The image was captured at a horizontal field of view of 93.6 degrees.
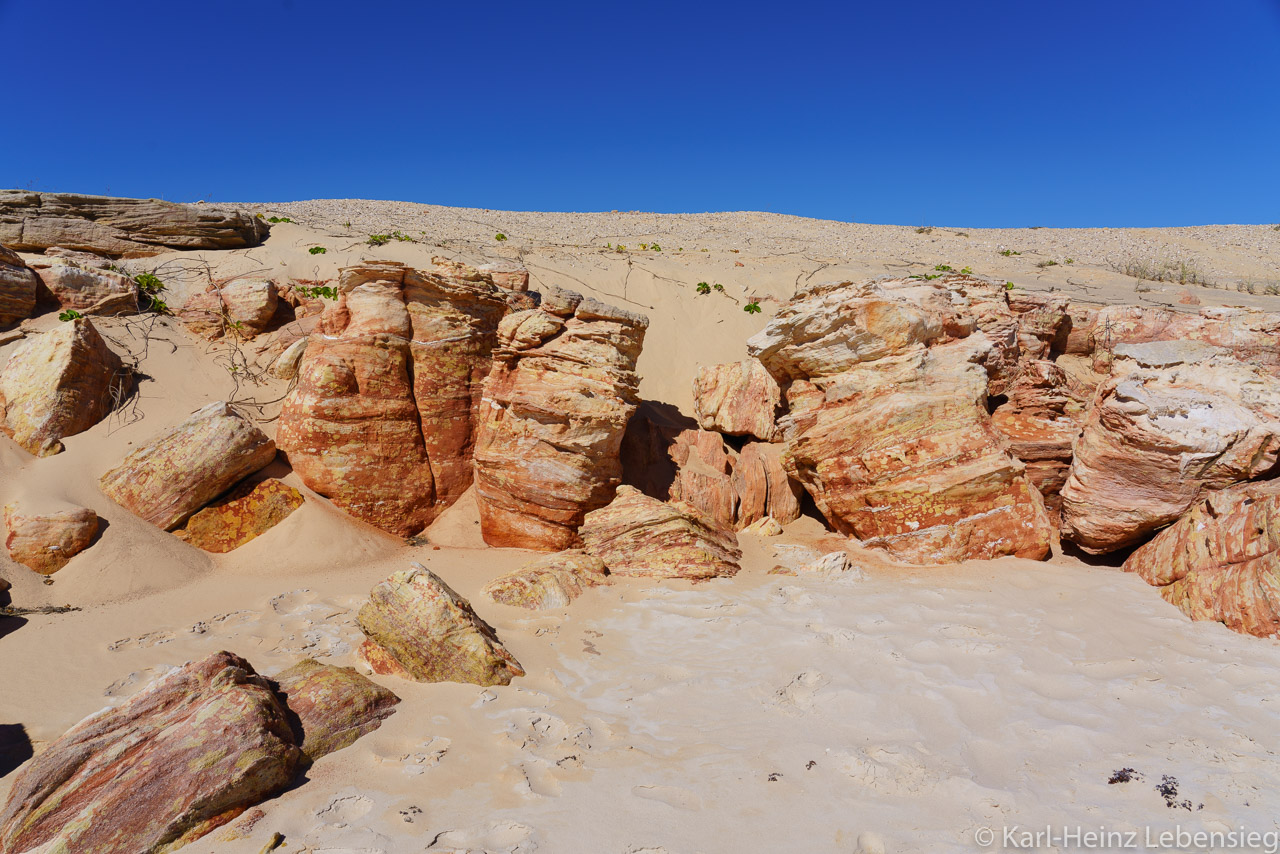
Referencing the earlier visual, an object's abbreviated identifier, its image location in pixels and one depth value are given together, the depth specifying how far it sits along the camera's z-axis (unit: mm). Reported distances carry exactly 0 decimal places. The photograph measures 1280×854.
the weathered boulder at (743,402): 8258
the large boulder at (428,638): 3916
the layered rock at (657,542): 5809
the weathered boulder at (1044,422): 6270
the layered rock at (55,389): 5863
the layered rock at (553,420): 6230
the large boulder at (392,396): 6324
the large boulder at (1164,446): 4859
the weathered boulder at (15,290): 7016
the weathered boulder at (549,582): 5109
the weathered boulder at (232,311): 8008
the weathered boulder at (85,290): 7547
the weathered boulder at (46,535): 5066
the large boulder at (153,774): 2582
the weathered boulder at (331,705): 3229
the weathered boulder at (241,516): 5797
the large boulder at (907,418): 5820
